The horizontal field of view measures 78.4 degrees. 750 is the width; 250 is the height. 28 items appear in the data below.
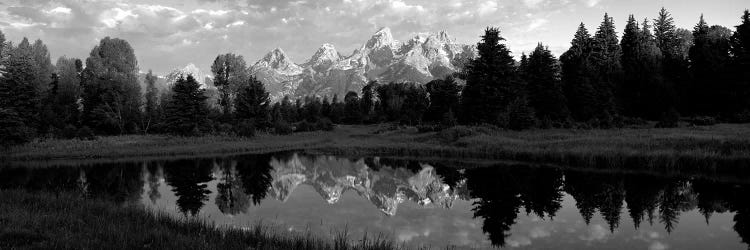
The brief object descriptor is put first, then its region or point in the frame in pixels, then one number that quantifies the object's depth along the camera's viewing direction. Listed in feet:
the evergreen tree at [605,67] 201.57
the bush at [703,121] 155.90
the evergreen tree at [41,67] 210.18
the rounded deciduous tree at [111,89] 217.36
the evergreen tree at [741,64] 173.78
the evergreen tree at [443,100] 294.05
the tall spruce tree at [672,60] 205.62
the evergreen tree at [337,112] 418.86
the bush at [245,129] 212.02
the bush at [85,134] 179.01
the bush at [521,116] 169.68
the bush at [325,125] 276.00
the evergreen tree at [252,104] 259.80
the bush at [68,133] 183.52
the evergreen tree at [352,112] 391.45
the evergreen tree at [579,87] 200.13
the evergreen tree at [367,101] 436.15
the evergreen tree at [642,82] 208.23
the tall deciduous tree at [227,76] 280.10
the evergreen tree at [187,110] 210.18
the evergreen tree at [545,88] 196.65
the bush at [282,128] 242.37
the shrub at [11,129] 141.18
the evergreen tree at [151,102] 240.53
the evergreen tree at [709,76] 191.52
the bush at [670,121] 153.89
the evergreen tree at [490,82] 198.29
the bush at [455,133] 153.58
